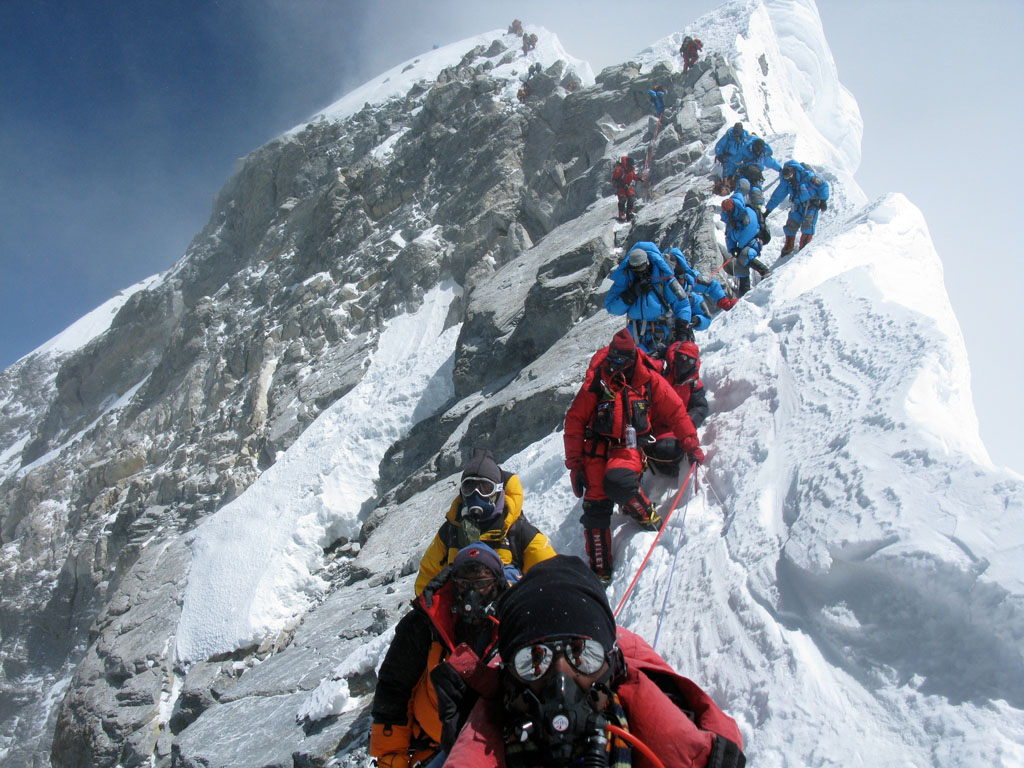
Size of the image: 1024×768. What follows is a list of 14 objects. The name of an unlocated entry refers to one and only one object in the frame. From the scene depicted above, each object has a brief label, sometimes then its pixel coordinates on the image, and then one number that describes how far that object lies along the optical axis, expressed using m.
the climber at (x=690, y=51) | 24.66
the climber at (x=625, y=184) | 15.30
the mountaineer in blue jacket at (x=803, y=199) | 8.91
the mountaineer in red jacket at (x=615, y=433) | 4.18
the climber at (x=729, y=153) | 12.71
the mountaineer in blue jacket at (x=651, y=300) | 6.29
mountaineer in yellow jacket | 3.61
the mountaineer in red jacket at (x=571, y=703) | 1.62
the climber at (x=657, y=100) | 21.39
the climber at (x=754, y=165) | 9.05
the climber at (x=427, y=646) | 2.72
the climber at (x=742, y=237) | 8.59
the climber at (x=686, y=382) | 4.78
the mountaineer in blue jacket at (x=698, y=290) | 6.65
